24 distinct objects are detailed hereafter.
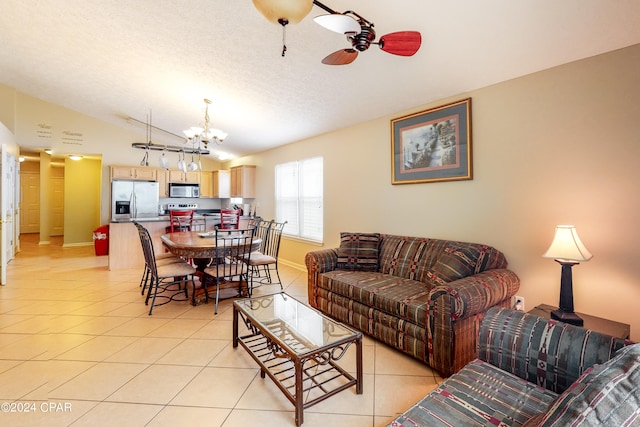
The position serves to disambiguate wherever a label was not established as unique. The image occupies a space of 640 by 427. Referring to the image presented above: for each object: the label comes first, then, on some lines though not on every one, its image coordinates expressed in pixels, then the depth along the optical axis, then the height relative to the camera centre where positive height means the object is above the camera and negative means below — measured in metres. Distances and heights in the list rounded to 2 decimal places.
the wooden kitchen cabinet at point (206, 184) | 7.88 +0.84
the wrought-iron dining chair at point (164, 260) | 3.77 -0.62
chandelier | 3.99 +1.15
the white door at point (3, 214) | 4.09 +0.02
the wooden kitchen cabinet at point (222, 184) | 7.54 +0.80
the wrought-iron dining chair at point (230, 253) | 3.28 -0.46
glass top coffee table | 1.67 -0.81
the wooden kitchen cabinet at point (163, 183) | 7.28 +0.81
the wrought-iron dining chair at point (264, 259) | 3.79 -0.62
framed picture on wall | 2.88 +0.74
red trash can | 6.33 -0.56
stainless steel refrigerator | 6.62 +0.37
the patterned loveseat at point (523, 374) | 0.82 -0.72
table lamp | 1.94 -0.31
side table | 1.78 -0.75
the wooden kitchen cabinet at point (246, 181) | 6.61 +0.76
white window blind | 4.90 +0.30
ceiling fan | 1.42 +0.97
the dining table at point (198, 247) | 3.19 -0.37
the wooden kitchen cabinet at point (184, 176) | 7.44 +1.00
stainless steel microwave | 7.38 +0.65
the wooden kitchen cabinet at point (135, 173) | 6.72 +1.02
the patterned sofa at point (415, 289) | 2.00 -0.67
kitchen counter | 5.27 -0.10
